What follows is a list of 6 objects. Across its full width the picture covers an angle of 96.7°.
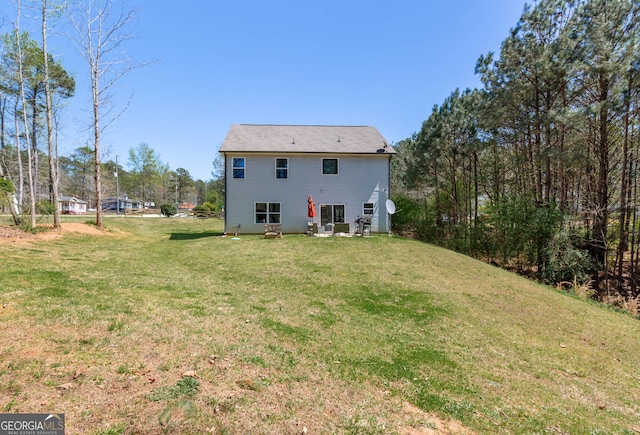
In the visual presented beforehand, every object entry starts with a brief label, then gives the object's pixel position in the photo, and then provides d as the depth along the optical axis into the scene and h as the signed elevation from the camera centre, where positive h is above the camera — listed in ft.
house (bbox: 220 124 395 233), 53.06 +5.01
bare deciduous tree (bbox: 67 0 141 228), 48.52 +20.69
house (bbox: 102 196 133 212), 167.21 +3.10
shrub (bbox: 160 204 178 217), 98.45 -0.08
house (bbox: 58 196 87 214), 136.03 +2.58
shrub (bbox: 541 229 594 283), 39.58 -7.40
